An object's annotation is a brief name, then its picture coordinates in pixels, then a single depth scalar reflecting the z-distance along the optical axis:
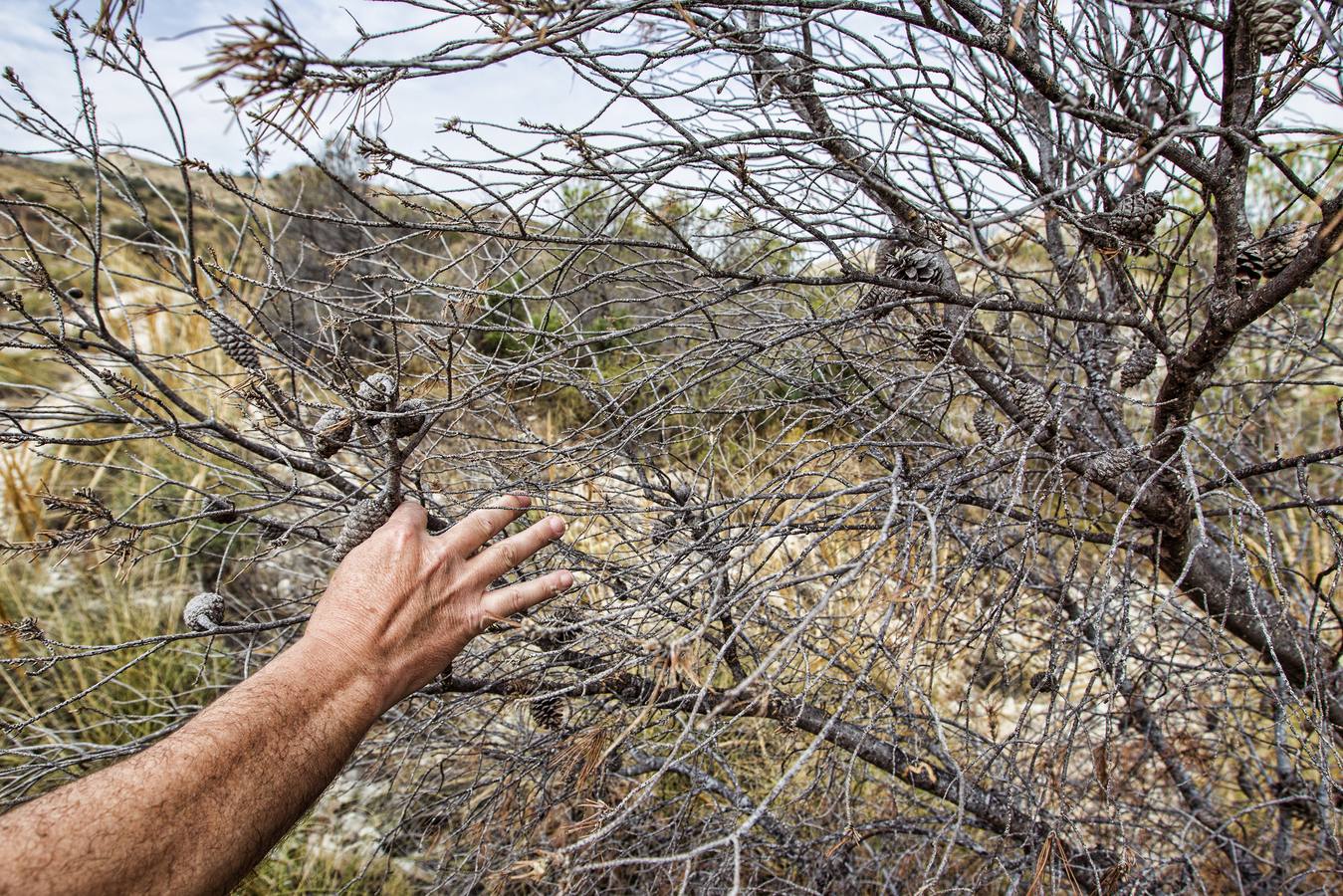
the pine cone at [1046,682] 1.33
